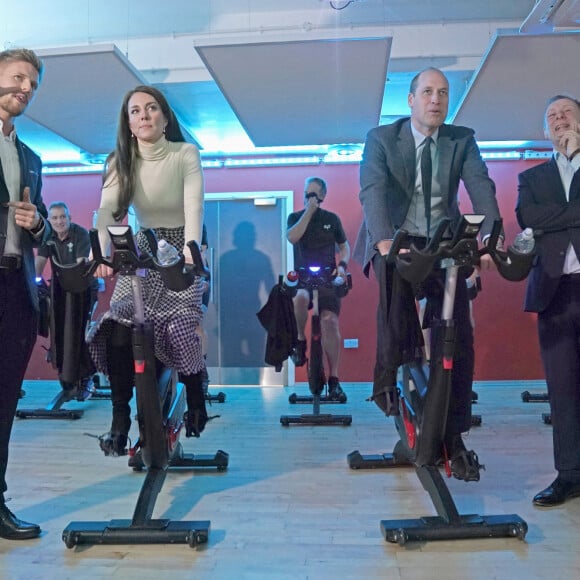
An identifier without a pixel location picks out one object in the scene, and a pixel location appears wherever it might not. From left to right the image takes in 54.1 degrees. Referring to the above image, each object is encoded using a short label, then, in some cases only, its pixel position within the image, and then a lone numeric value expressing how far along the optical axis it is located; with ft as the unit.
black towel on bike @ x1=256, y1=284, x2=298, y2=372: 14.49
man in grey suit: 6.91
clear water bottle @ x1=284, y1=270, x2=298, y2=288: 13.48
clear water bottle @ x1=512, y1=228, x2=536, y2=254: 6.00
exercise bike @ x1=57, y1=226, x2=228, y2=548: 6.13
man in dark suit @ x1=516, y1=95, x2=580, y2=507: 7.64
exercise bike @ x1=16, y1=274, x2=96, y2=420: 6.91
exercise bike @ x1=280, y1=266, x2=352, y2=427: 13.02
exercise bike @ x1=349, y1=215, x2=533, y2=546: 6.02
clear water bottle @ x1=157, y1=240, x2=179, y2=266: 6.03
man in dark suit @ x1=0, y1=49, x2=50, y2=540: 6.66
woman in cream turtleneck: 7.07
